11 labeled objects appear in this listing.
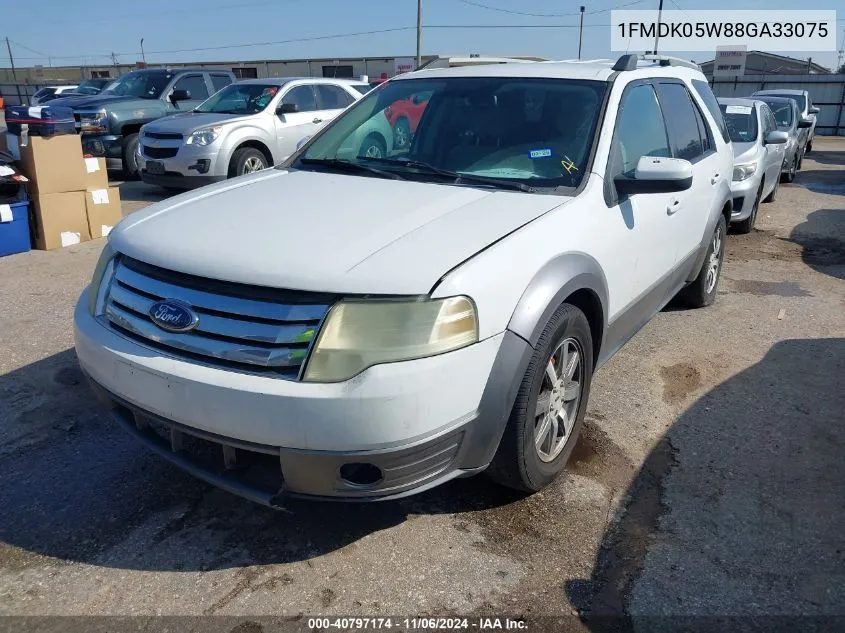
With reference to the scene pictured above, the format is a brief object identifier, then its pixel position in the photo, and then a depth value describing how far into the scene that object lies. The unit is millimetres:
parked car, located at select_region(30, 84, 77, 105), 19197
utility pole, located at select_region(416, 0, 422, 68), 32469
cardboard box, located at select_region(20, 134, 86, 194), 6848
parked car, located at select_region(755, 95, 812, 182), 12086
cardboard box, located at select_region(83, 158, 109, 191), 7469
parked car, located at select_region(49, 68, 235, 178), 10875
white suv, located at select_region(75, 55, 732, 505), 2236
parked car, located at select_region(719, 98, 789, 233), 7789
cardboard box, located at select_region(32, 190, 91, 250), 7040
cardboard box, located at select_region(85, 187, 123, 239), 7465
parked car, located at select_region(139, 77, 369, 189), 9094
